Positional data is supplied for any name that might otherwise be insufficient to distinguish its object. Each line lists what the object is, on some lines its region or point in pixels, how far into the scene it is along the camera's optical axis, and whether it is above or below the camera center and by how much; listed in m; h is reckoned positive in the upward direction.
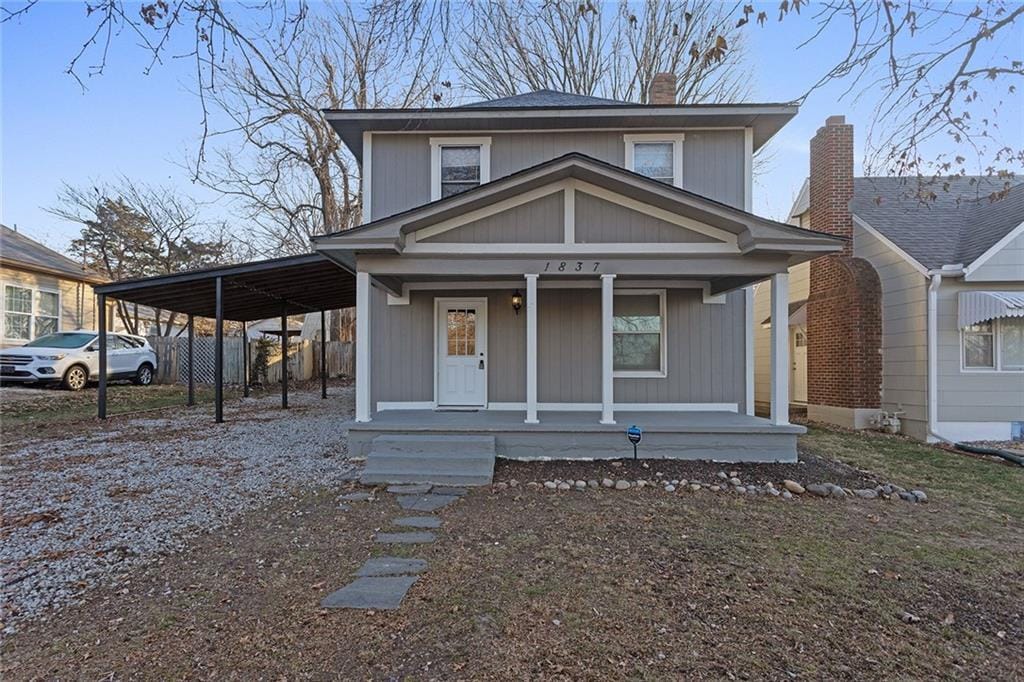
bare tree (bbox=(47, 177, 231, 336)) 19.77 +4.95
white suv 12.37 -0.25
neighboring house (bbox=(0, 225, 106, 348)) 13.98 +1.80
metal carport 9.44 +1.29
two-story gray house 8.16 +0.79
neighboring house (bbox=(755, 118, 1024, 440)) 8.80 +0.75
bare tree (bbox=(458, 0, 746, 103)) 15.48 +9.54
